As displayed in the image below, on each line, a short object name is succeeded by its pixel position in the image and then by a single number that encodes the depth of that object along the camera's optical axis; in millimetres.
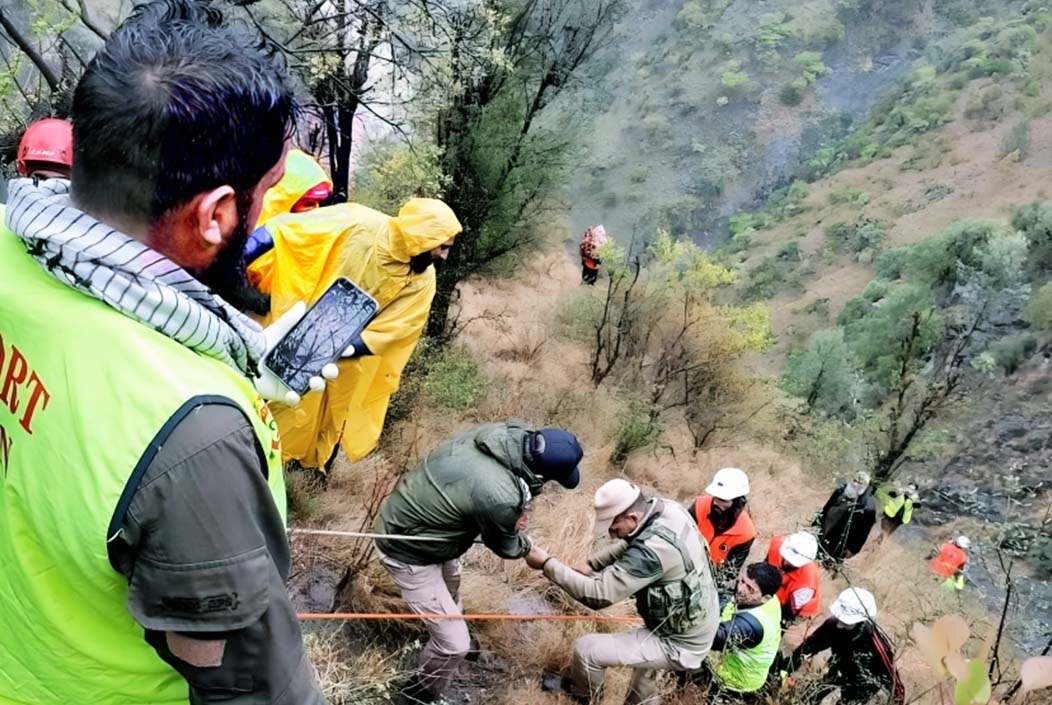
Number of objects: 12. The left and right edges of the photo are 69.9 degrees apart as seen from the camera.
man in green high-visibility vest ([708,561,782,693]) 3906
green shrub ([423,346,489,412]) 7578
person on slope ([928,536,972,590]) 7391
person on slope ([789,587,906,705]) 4023
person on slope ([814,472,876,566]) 7102
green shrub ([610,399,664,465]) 8992
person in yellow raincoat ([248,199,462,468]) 3752
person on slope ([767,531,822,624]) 4988
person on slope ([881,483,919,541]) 8258
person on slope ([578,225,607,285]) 15570
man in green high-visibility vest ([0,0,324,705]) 848
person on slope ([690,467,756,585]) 5168
